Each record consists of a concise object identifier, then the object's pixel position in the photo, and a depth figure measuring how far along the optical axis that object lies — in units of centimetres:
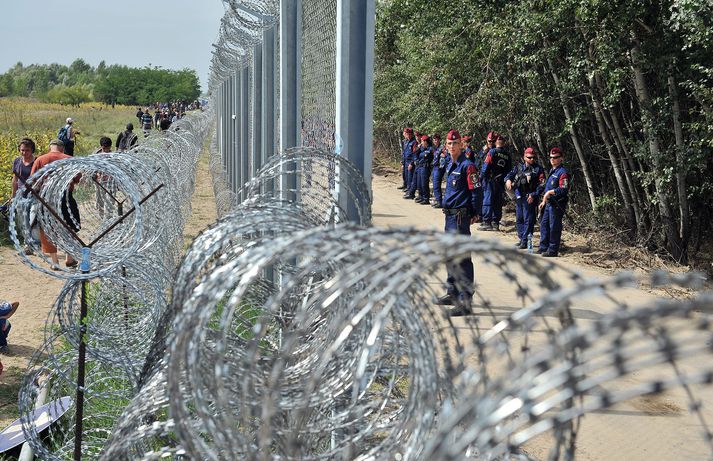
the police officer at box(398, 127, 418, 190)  2059
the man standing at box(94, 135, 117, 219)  763
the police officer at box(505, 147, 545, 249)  1304
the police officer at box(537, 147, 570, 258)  1199
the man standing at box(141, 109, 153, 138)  3440
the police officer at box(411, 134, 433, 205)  1905
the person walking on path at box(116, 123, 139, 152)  1666
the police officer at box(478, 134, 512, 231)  1540
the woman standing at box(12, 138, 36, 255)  1072
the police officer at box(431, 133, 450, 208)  1752
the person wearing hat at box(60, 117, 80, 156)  1725
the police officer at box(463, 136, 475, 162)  1513
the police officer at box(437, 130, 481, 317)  884
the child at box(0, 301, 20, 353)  745
